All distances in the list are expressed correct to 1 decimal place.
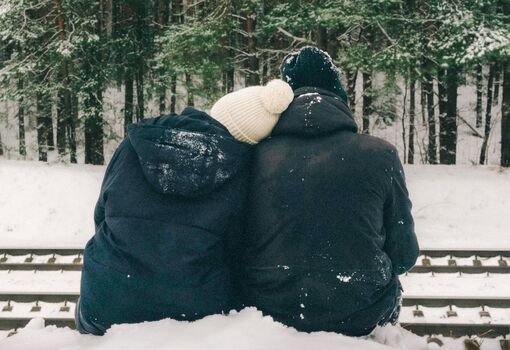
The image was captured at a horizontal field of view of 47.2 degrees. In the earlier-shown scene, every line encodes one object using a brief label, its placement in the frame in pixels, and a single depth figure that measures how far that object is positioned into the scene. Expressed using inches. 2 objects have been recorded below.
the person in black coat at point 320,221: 98.5
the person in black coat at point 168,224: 94.1
